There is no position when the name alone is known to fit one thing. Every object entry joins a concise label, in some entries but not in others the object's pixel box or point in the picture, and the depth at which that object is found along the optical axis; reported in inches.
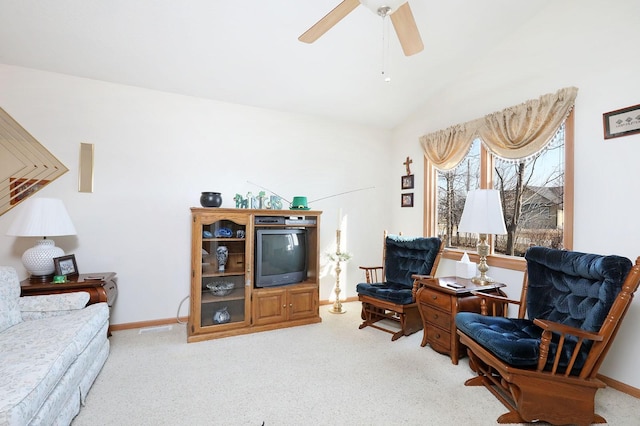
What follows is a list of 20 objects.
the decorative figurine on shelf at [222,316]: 123.1
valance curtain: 104.3
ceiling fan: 71.0
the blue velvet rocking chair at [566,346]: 68.6
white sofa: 54.1
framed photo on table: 106.2
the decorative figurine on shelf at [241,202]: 136.2
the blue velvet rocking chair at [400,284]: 124.2
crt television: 130.8
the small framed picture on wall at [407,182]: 172.5
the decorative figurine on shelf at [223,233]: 125.3
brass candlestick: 156.6
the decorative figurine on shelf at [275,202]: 139.4
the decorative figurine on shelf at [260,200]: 138.5
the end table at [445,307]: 103.7
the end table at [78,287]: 97.6
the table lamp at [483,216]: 104.0
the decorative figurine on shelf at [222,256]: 127.2
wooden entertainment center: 119.4
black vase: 125.8
